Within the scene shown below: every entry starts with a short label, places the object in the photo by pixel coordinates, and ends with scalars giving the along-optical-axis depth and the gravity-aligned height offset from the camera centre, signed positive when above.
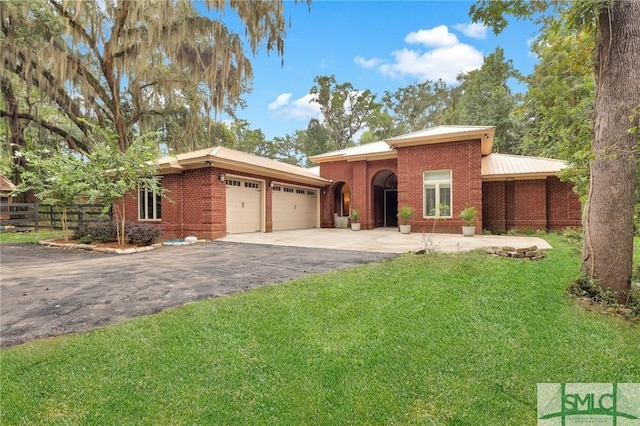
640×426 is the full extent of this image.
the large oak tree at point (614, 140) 3.84 +0.83
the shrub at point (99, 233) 10.20 -0.66
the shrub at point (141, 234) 9.77 -0.70
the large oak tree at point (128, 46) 11.03 +6.57
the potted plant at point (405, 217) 12.87 -0.39
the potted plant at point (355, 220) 15.16 -0.56
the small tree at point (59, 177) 8.82 +1.08
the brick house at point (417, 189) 11.46 +0.82
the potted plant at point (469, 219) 11.35 -0.46
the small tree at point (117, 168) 8.87 +1.31
